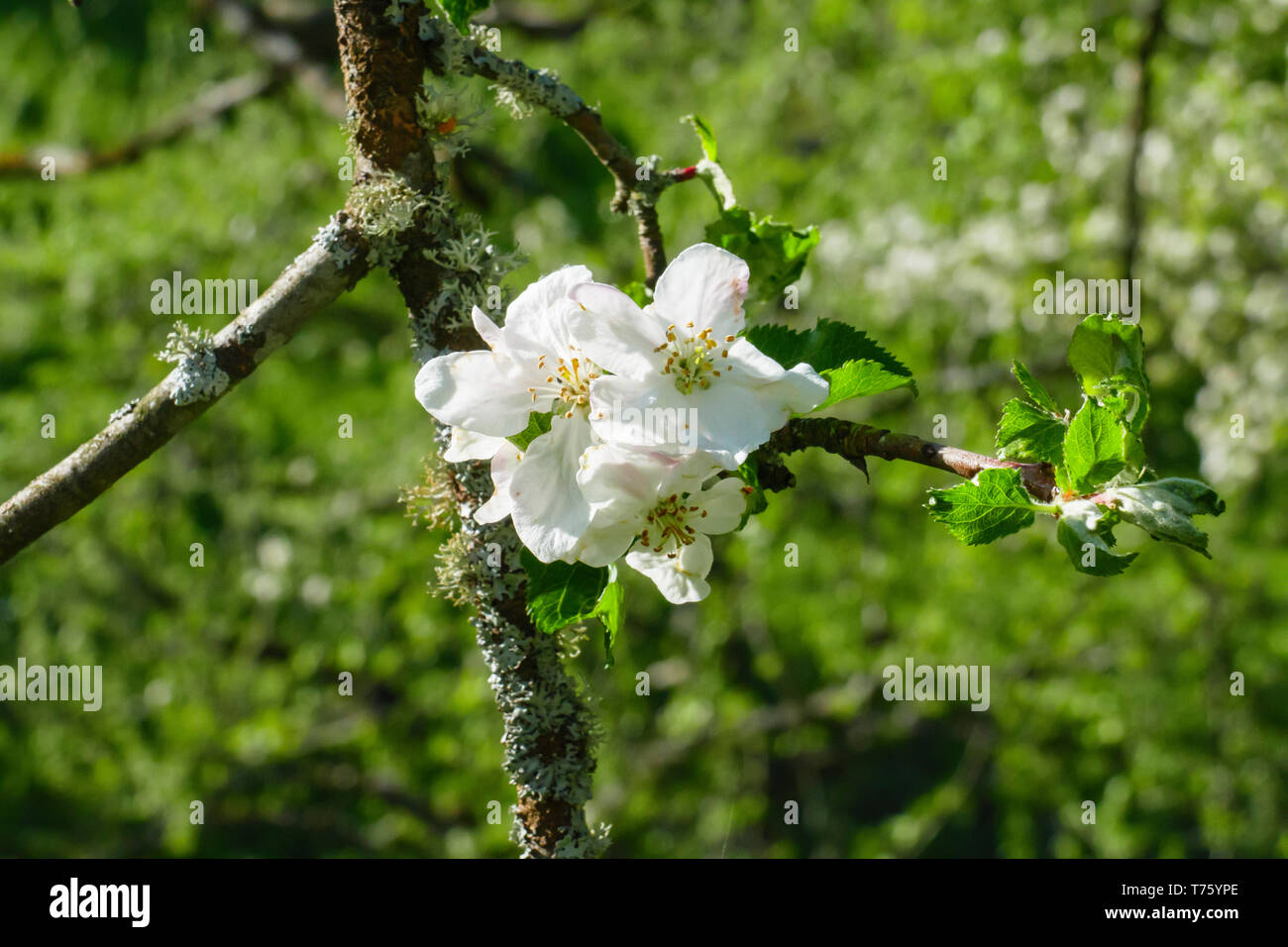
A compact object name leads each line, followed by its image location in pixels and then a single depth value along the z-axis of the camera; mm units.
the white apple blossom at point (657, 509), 531
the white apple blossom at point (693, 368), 530
